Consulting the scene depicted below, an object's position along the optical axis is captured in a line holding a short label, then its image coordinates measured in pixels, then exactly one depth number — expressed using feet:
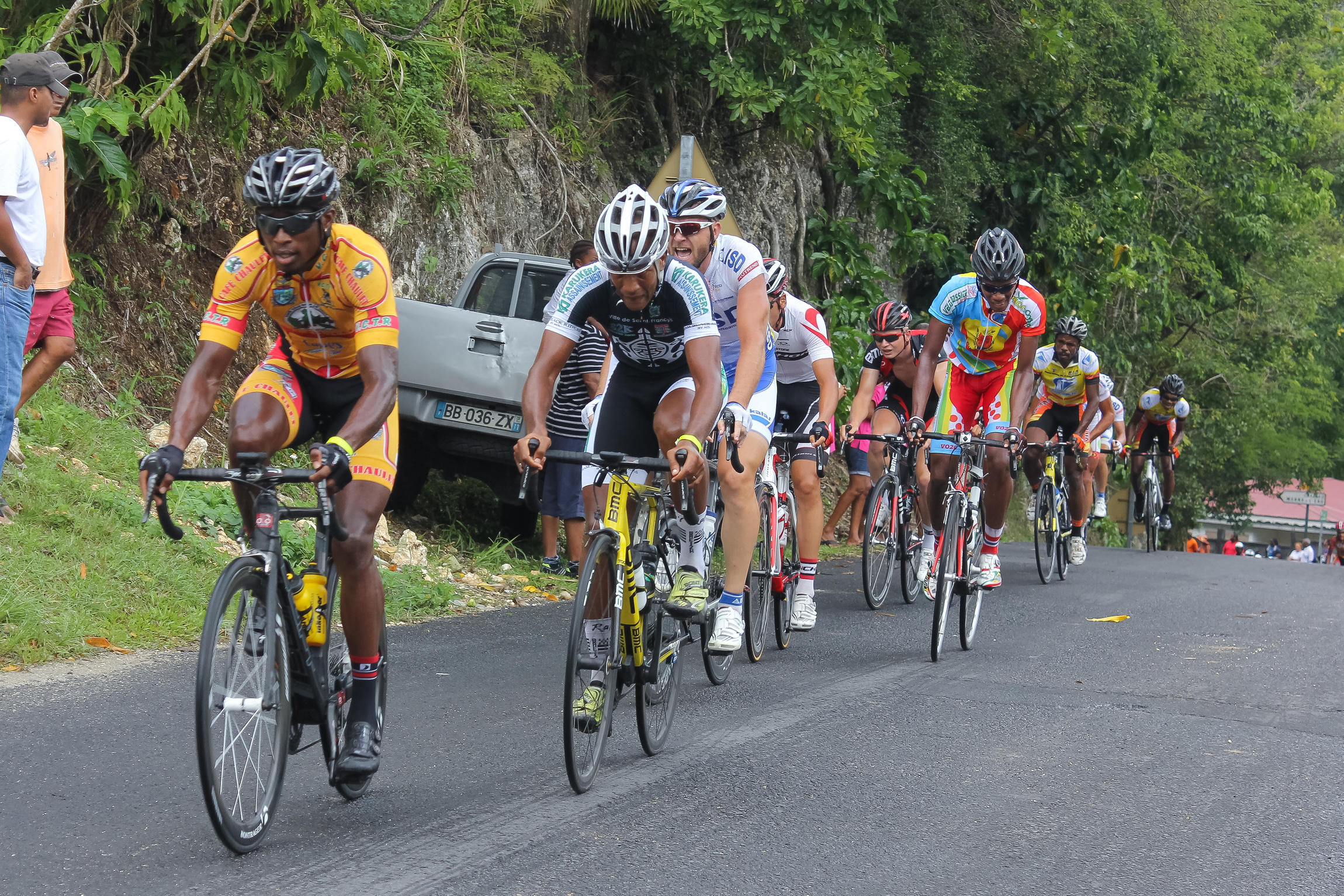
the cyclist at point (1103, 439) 49.78
